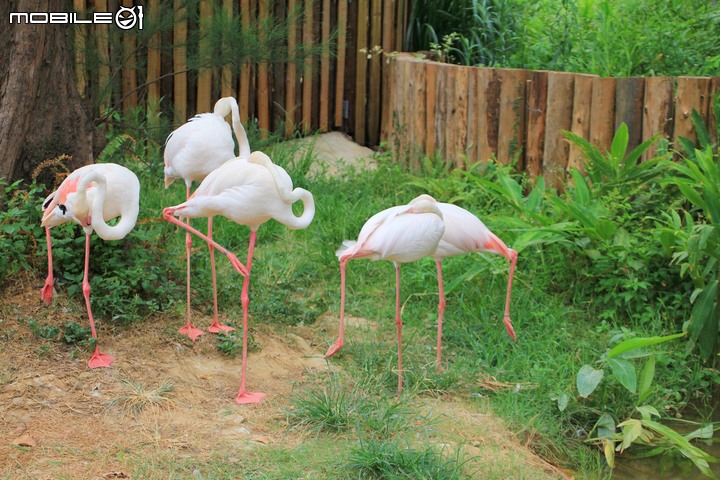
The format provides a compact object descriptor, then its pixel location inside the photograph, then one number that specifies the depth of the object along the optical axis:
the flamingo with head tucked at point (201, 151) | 4.88
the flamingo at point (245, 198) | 4.28
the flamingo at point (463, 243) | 4.70
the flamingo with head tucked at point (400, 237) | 4.32
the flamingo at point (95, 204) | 4.23
